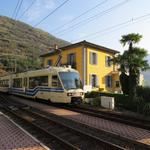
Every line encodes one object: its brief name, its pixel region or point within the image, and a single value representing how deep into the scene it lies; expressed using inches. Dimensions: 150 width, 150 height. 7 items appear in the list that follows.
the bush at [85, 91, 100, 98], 522.4
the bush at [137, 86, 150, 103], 408.7
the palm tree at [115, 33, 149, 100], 492.4
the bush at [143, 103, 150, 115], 356.7
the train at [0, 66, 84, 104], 424.1
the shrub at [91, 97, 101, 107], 464.0
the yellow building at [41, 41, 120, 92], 710.6
